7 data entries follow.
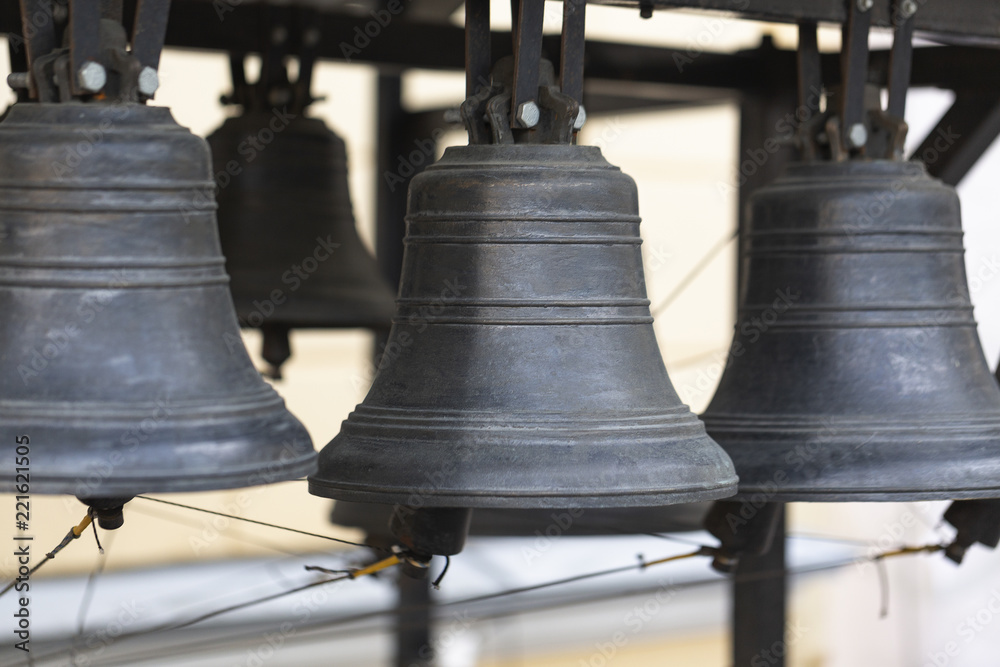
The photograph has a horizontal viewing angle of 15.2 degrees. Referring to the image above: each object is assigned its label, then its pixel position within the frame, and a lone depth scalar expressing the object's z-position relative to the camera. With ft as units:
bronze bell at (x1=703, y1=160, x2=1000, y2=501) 9.19
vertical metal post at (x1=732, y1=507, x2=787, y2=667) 11.55
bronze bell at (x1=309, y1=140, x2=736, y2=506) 8.56
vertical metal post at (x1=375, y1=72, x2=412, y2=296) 14.95
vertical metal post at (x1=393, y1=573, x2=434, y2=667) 14.71
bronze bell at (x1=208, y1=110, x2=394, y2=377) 11.06
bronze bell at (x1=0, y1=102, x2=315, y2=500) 8.05
